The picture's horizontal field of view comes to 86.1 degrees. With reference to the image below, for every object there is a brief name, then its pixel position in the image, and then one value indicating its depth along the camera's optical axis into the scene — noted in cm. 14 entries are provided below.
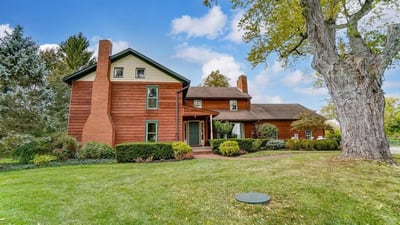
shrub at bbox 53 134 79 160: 1199
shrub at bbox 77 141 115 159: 1242
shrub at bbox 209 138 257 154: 1464
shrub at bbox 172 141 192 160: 1191
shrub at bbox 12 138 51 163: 1138
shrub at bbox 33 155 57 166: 1072
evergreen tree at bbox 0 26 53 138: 1146
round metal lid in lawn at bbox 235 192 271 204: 439
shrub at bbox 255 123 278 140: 2039
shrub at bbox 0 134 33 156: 1093
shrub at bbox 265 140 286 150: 1702
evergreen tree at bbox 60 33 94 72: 2948
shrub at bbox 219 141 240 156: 1376
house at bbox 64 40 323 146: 1418
